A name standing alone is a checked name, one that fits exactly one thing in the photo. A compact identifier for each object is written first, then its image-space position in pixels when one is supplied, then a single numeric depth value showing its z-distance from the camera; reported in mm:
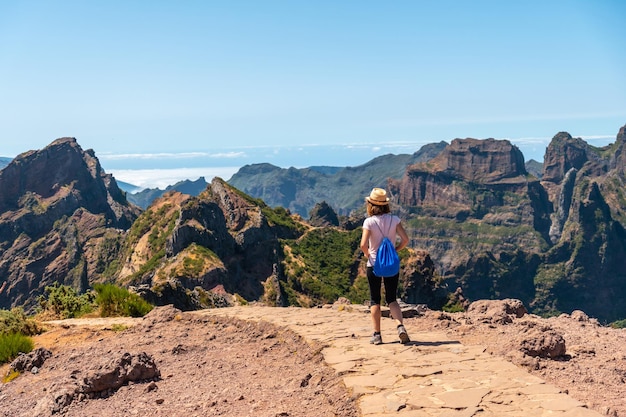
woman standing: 9547
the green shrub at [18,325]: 13180
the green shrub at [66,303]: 16281
